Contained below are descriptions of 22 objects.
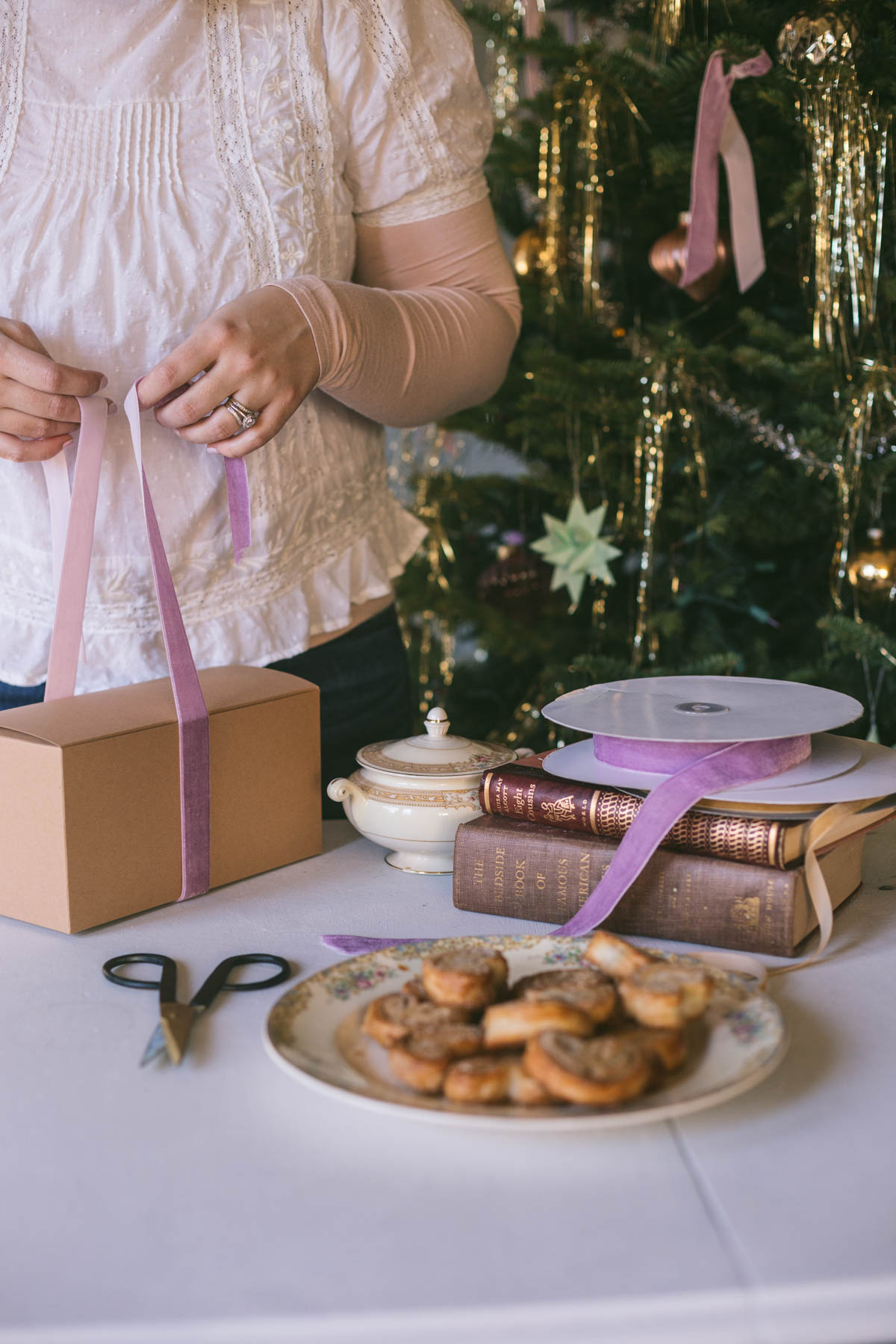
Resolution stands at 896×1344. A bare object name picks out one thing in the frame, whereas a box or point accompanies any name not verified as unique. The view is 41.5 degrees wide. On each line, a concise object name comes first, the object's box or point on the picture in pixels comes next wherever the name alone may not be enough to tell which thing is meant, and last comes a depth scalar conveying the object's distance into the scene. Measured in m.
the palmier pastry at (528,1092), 0.45
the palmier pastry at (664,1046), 0.47
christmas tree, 1.44
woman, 0.85
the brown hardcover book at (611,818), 0.65
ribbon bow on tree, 1.41
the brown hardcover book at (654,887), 0.65
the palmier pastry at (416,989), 0.53
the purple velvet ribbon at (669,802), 0.66
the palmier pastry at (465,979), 0.51
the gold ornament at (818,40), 1.36
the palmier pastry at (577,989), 0.49
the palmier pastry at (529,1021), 0.47
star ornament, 1.70
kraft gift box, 0.70
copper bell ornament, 1.55
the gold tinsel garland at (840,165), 1.36
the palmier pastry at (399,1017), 0.50
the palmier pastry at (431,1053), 0.47
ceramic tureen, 0.79
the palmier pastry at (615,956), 0.56
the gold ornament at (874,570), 1.54
